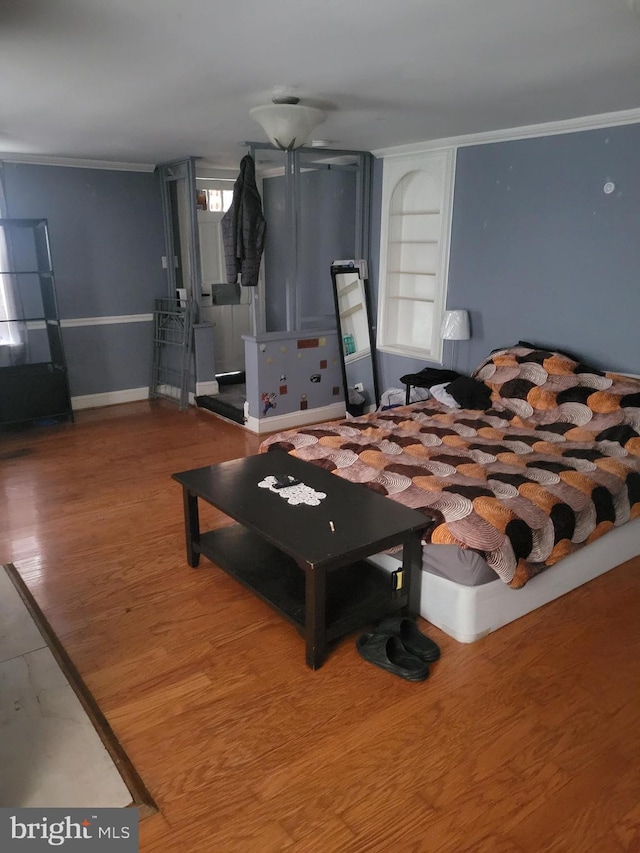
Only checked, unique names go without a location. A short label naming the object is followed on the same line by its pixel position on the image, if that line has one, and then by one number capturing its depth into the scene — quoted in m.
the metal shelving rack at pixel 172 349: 5.63
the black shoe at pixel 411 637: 2.28
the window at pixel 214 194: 5.85
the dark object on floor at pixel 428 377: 4.39
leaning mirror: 5.13
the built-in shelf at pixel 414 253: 4.55
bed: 2.37
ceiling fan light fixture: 2.96
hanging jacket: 4.30
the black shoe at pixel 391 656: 2.18
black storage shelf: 4.93
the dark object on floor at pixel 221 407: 5.21
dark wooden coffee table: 2.19
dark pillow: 3.87
